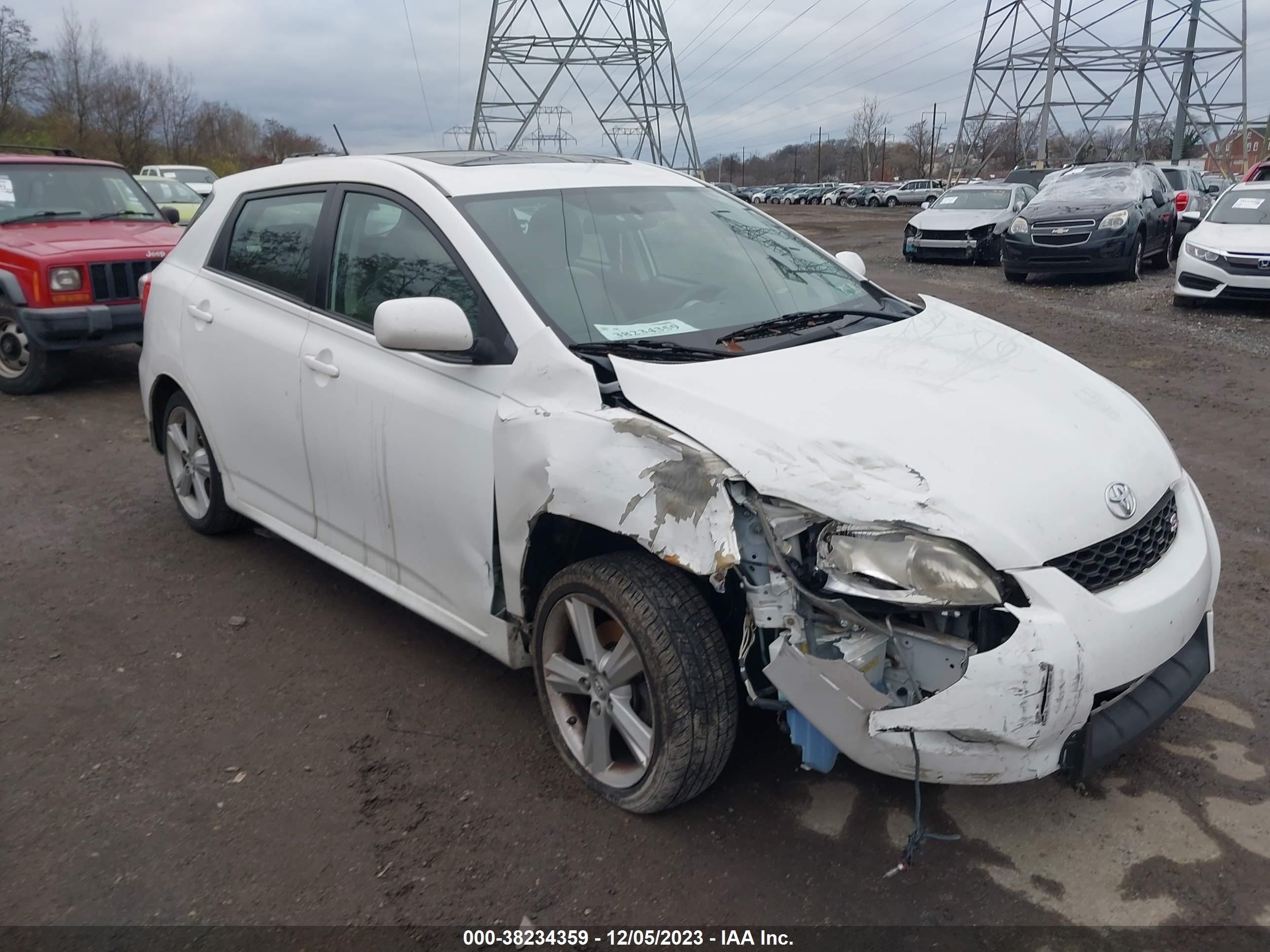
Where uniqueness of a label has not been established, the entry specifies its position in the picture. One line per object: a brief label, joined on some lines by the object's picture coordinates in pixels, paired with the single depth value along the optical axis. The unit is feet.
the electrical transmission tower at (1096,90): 119.96
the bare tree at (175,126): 177.58
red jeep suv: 26.76
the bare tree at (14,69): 143.23
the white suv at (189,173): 75.97
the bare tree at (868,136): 312.09
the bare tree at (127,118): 163.43
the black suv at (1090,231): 45.80
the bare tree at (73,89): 157.79
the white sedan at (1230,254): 36.01
